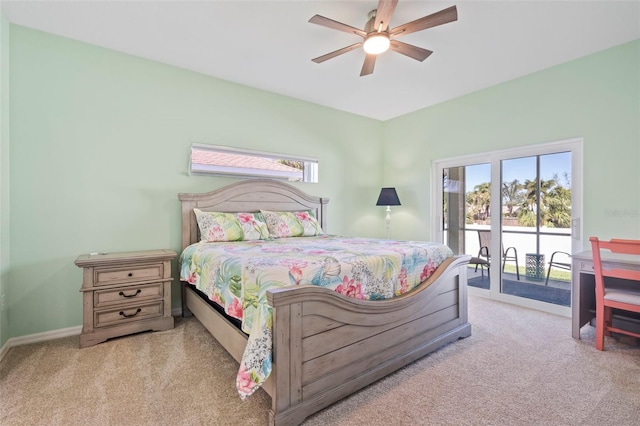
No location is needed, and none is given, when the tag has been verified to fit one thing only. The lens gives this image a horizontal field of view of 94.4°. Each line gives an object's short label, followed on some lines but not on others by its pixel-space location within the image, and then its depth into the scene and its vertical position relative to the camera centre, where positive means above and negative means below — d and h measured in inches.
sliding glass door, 125.8 -2.3
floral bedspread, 57.7 -14.8
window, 131.9 +24.6
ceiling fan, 78.3 +53.0
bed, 58.6 -30.7
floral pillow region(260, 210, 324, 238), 134.0 -5.0
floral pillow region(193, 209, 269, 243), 118.3 -5.5
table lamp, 175.2 +9.4
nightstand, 95.1 -27.4
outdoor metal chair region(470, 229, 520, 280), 144.6 -19.4
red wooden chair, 84.1 -23.9
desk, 99.4 -26.8
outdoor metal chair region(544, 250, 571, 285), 125.8 -20.9
